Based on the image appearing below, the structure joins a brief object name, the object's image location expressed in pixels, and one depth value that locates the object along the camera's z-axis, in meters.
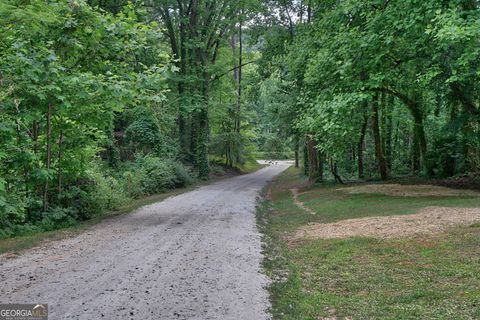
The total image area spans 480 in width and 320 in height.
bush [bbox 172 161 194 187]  25.19
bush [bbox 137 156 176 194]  21.72
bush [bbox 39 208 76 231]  11.12
